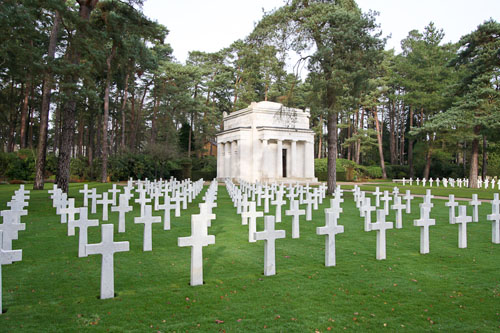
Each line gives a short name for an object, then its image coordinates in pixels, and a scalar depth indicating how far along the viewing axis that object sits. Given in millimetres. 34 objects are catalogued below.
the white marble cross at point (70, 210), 8844
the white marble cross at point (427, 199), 8844
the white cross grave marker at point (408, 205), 12737
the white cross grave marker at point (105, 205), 10688
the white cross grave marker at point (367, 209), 9539
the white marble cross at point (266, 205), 12699
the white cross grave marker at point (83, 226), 6549
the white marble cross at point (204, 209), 6078
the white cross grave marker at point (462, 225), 7250
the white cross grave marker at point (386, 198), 11505
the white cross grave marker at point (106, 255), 4480
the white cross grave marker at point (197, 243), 4965
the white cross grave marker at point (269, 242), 5426
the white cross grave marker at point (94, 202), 12000
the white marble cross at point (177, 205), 11562
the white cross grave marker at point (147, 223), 6917
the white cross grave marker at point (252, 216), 8105
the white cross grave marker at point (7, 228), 6242
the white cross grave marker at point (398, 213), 9906
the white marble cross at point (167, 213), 9393
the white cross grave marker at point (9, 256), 4066
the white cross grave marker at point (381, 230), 6371
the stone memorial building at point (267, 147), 37812
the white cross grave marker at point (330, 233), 5891
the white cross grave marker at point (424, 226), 6945
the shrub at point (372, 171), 45797
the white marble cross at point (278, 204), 10844
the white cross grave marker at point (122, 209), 8703
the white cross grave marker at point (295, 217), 8239
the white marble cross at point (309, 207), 11188
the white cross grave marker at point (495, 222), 7820
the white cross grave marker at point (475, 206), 9543
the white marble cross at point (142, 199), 10808
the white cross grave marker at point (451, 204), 9393
